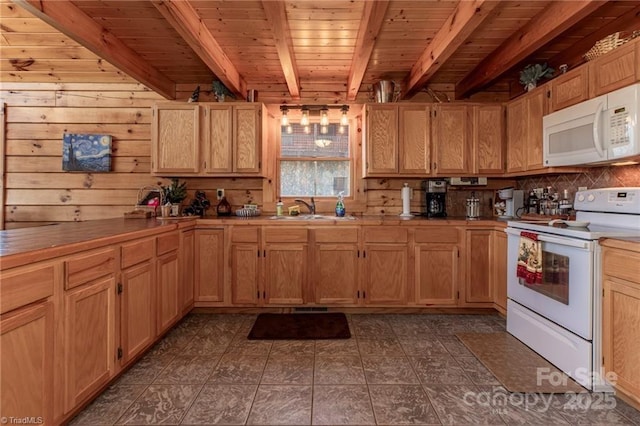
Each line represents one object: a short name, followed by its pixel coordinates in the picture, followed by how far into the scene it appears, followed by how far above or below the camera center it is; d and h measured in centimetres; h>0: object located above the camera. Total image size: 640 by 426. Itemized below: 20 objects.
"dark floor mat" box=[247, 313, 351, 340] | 263 -101
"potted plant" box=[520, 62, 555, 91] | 312 +139
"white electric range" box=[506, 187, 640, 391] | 189 -49
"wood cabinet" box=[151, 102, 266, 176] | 333 +79
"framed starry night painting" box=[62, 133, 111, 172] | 364 +71
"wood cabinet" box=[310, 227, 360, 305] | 312 -52
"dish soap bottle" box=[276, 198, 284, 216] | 359 +6
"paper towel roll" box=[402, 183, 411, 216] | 354 +16
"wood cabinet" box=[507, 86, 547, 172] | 288 +81
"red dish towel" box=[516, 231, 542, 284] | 227 -33
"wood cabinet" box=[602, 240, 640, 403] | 167 -58
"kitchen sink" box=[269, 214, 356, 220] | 327 -4
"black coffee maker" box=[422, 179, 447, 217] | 351 +18
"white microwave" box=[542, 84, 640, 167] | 198 +60
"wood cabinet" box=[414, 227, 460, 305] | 311 -50
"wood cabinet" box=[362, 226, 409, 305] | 311 -51
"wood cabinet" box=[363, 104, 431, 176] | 336 +81
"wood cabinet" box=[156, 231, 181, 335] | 242 -55
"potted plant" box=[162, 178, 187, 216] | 346 +21
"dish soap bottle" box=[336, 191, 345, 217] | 354 +5
